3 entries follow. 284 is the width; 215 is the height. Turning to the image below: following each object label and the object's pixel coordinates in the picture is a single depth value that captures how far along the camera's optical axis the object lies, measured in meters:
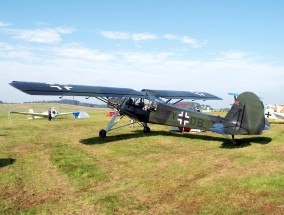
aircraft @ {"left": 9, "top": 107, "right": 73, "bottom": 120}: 31.16
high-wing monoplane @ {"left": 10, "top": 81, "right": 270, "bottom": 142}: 11.62
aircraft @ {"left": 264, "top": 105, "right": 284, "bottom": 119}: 26.81
